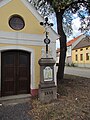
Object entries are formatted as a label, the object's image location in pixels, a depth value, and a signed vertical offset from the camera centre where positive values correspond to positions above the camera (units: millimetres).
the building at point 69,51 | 24526 +2970
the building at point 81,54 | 19947 +1837
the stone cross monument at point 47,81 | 4060 -953
